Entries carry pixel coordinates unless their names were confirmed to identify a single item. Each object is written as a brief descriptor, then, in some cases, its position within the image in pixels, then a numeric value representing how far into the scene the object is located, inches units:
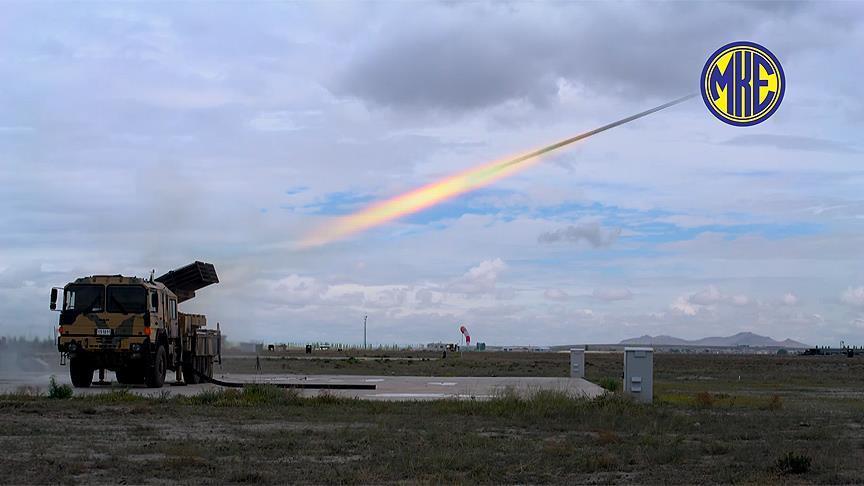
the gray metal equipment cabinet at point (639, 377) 1089.4
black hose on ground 1211.4
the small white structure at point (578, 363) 1667.1
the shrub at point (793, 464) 572.4
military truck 1230.9
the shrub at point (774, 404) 1085.9
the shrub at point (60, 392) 1045.1
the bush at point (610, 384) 1305.6
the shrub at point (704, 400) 1095.0
